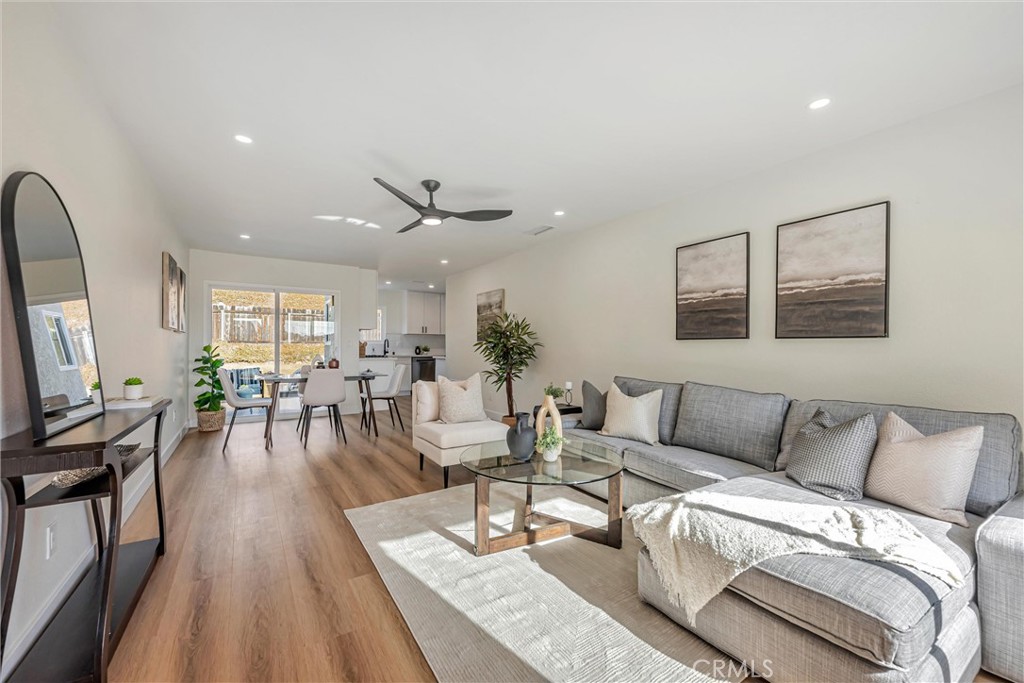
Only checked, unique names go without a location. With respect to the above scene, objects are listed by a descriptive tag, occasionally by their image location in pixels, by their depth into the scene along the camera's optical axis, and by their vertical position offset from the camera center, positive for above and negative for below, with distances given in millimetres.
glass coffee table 2389 -806
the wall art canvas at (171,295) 4094 +402
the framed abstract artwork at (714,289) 3389 +403
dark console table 1382 -728
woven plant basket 5801 -1186
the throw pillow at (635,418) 3291 -643
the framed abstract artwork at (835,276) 2658 +412
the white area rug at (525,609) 1598 -1229
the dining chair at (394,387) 5974 -732
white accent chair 3477 -823
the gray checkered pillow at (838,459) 2127 -631
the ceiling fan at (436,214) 3274 +959
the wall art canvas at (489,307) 6477 +448
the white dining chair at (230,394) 4898 -688
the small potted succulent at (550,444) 2645 -678
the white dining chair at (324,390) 5047 -665
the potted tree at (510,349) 5570 -171
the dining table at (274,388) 4922 -629
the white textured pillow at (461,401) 3887 -603
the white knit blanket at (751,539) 1536 -780
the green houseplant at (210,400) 5816 -897
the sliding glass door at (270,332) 6421 +49
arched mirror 1520 +115
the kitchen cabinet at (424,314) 10156 +531
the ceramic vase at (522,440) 2697 -658
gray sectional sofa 1294 -887
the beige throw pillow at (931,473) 1873 -616
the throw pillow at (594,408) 3686 -624
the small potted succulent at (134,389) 2295 -299
